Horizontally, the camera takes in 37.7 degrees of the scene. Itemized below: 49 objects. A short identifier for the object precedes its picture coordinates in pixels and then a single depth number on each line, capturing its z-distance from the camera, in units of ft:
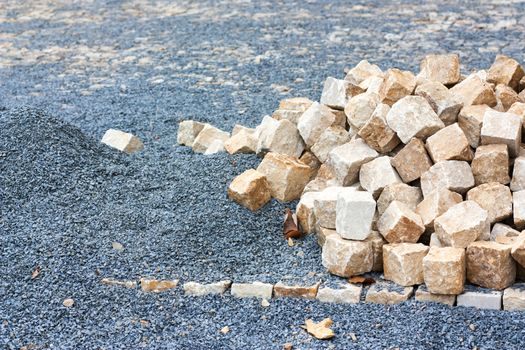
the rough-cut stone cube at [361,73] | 19.16
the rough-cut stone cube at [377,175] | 15.62
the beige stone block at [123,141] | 21.25
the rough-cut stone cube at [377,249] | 14.80
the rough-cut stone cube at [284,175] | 17.07
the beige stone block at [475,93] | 16.52
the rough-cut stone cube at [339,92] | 17.85
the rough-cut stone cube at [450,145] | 15.37
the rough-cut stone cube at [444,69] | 17.67
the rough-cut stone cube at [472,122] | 15.74
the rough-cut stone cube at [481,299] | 13.64
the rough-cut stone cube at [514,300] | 13.55
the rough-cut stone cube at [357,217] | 14.71
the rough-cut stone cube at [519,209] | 14.49
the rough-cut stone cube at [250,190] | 16.62
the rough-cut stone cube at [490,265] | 13.65
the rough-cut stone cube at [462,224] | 14.08
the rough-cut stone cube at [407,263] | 14.11
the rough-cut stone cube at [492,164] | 15.15
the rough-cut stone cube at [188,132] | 21.86
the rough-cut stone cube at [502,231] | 14.47
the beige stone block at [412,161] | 15.66
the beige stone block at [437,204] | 14.79
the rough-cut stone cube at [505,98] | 17.04
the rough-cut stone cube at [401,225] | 14.53
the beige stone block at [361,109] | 16.76
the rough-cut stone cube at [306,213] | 16.02
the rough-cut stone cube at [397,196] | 15.35
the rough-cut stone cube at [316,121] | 17.53
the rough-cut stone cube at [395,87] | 16.61
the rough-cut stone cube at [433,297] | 13.80
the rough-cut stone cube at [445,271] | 13.53
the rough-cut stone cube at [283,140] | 17.94
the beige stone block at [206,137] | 21.07
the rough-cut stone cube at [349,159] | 16.16
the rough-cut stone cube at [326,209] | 15.37
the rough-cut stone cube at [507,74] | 17.76
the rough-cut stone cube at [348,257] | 14.56
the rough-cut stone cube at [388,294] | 14.02
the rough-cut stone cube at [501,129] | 15.24
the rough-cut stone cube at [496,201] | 14.73
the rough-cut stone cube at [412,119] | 15.76
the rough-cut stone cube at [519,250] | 13.48
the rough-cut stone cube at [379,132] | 15.97
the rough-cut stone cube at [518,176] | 15.11
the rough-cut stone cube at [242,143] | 18.98
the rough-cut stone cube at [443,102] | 16.17
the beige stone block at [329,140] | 17.26
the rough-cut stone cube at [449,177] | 15.19
